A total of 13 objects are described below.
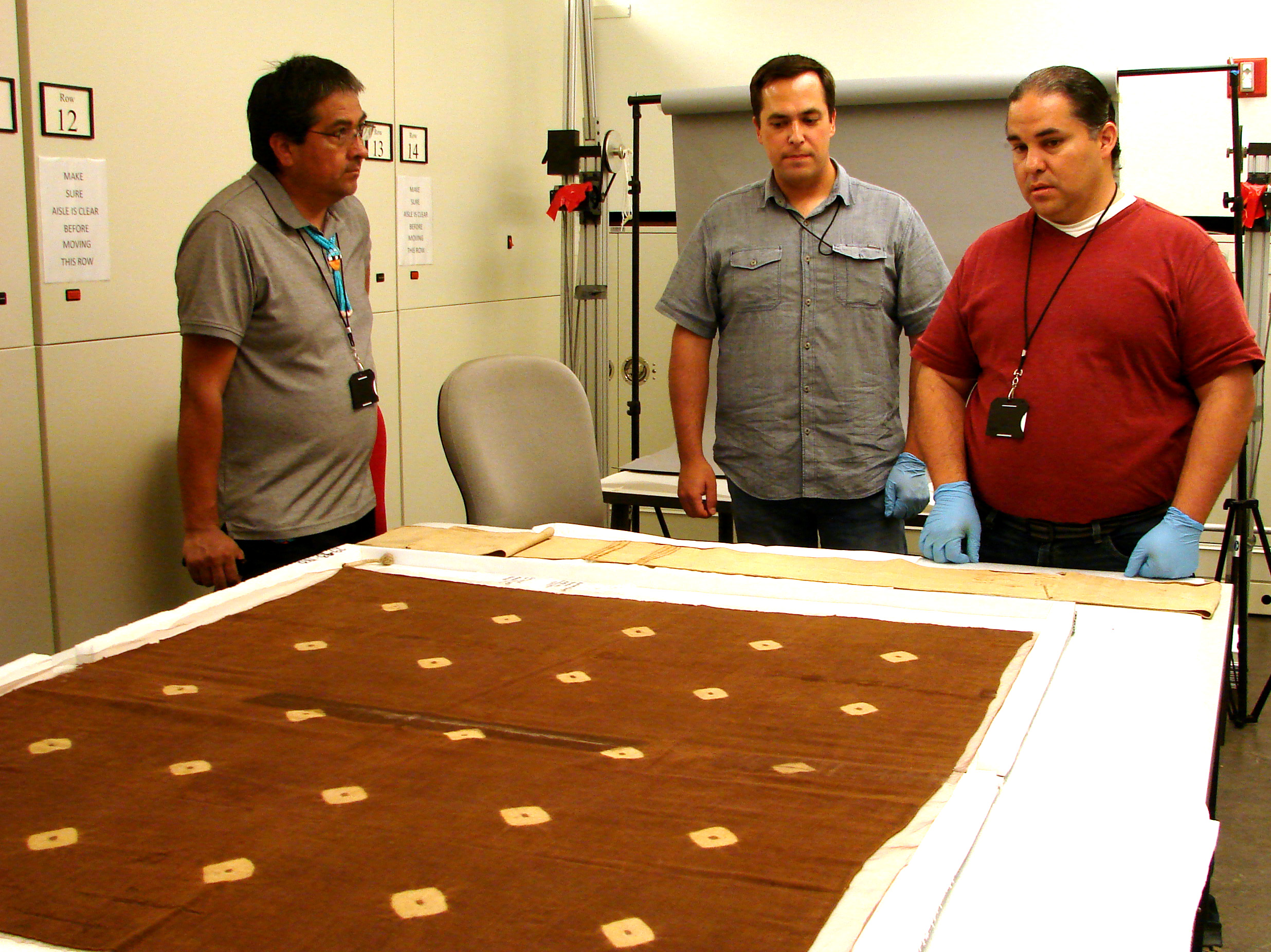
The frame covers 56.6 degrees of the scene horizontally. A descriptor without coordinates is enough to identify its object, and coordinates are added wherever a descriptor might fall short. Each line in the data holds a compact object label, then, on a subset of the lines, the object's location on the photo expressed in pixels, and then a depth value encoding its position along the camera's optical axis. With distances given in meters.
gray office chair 2.47
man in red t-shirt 1.75
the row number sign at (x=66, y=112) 2.47
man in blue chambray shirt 2.42
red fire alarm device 4.00
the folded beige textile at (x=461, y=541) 1.85
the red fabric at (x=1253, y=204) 3.15
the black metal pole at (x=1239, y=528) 2.75
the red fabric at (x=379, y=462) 2.35
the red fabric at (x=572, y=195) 4.09
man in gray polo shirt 2.05
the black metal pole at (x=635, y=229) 3.61
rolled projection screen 3.48
